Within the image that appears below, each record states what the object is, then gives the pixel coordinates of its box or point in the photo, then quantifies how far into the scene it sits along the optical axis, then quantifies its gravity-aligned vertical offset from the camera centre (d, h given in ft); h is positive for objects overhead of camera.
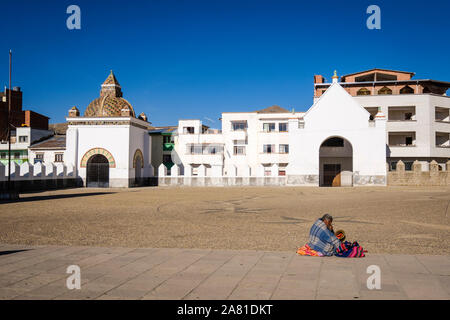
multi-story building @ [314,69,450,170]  144.36 +21.59
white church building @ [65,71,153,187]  133.49 +7.39
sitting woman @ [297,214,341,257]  26.91 -4.81
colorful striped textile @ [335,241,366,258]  26.30 -5.21
